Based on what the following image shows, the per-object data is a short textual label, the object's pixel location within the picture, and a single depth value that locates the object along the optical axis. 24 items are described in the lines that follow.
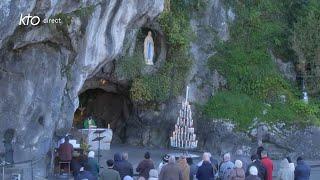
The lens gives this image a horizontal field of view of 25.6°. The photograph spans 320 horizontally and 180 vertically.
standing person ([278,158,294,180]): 16.39
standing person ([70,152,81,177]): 19.28
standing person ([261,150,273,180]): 15.98
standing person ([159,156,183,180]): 14.63
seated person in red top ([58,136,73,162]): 20.50
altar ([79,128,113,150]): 27.30
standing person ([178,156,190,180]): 14.95
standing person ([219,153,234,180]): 15.62
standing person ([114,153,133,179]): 14.94
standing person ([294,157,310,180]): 16.14
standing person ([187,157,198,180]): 16.13
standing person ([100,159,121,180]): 13.37
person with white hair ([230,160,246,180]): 14.29
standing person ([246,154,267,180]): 15.73
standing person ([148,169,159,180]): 14.26
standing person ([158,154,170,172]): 15.83
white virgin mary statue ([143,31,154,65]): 28.44
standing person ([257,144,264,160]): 17.48
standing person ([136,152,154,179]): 15.85
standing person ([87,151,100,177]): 15.92
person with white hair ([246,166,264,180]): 13.49
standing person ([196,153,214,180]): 15.41
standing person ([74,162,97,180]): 13.55
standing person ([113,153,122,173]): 14.96
